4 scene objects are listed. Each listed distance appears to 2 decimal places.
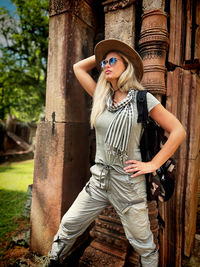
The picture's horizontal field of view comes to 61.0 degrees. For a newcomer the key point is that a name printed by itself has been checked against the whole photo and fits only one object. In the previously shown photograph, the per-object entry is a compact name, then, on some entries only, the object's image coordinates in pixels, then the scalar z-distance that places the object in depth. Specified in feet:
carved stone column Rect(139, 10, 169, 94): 6.15
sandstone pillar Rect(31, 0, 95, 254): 6.95
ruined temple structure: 6.57
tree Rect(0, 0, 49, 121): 39.81
